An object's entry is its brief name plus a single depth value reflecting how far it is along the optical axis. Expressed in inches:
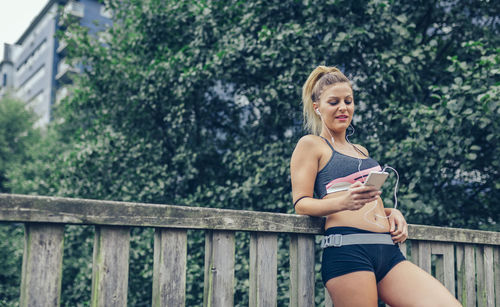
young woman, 87.7
